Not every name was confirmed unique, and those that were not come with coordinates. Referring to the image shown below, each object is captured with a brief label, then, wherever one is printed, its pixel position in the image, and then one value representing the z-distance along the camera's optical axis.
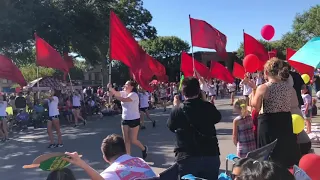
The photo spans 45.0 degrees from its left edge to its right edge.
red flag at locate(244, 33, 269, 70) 10.77
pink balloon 9.61
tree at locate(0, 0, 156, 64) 15.54
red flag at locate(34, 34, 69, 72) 11.18
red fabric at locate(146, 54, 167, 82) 17.42
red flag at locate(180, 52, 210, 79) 14.84
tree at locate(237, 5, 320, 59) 41.66
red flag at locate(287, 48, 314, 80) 9.42
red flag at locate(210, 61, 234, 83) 16.39
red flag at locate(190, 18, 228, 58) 10.30
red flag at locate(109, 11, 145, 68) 8.28
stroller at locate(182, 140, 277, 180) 3.37
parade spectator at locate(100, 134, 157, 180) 3.26
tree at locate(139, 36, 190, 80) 52.45
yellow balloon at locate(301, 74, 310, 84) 9.58
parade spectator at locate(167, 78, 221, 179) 3.90
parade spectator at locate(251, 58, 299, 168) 4.32
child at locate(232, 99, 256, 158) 5.42
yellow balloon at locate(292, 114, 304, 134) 4.96
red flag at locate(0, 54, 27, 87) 11.94
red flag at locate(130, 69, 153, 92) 11.13
